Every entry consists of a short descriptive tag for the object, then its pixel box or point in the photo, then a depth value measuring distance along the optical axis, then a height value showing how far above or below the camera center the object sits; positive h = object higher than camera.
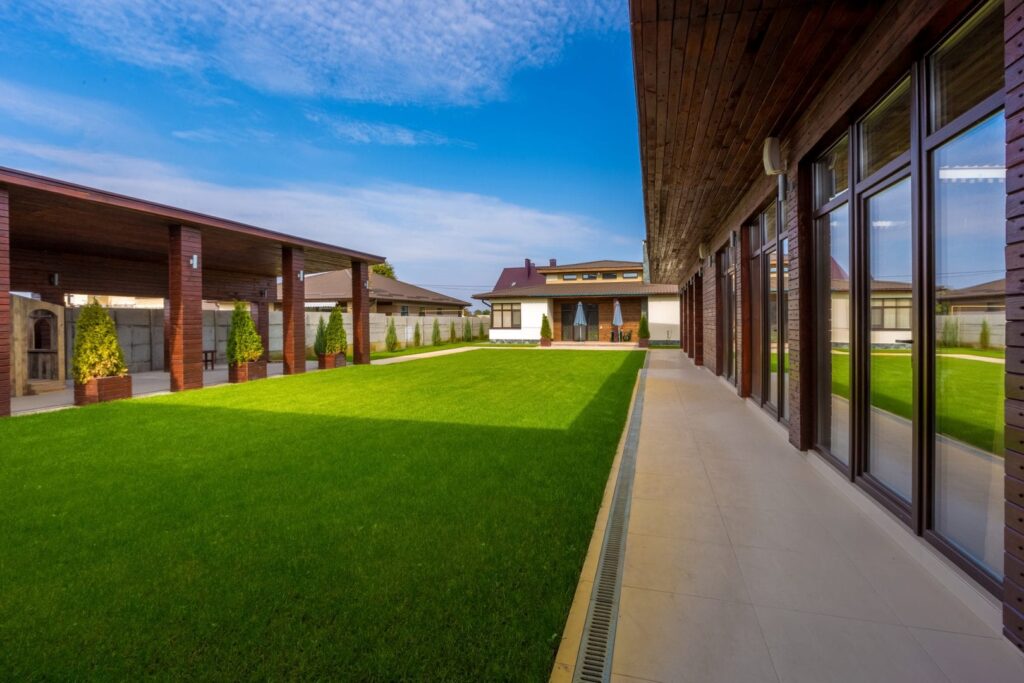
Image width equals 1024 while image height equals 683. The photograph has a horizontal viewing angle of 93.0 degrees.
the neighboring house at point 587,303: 25.97 +1.78
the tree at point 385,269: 52.92 +7.93
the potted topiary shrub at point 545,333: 26.36 +0.07
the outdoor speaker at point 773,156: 5.14 +1.87
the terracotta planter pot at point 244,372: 11.26 -0.82
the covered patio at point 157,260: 8.05 +2.24
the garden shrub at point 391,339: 23.66 -0.16
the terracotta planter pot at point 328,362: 14.24 -0.76
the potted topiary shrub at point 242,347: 11.15 -0.23
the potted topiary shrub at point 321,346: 14.27 -0.30
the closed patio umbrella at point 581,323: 26.20 +0.58
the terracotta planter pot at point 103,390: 8.35 -0.92
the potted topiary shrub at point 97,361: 8.38 -0.40
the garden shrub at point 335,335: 14.35 +0.03
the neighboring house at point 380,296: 28.88 +2.50
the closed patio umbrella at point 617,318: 25.62 +0.84
